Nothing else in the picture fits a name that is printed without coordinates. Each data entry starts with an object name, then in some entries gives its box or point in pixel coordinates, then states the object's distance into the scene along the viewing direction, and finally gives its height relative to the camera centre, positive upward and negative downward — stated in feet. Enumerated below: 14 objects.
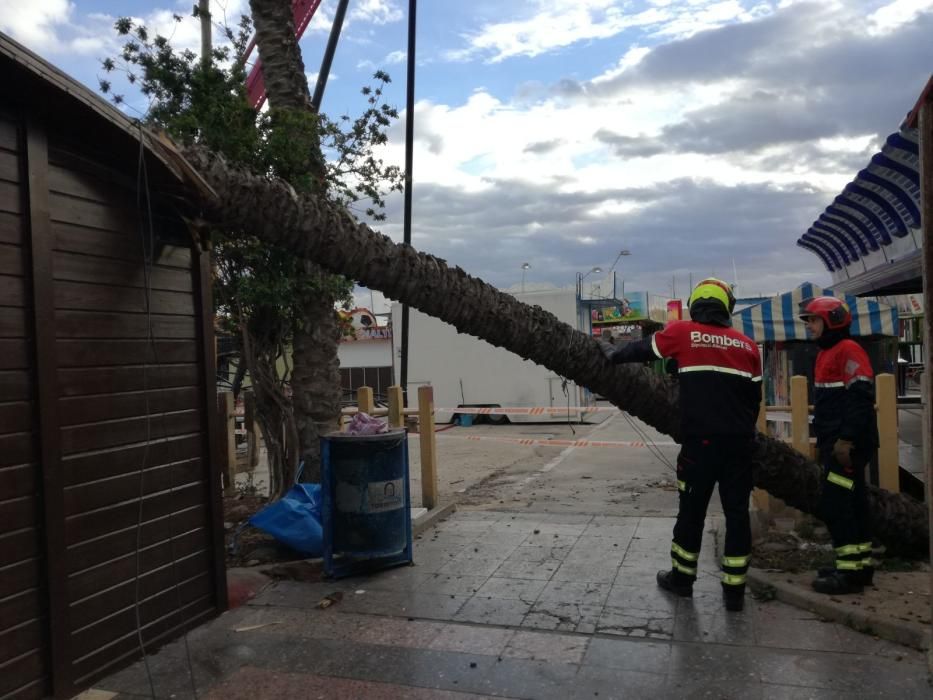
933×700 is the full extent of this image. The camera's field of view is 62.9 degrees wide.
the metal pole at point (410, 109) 28.32 +9.29
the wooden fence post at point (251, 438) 35.53 -3.82
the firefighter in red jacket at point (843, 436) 16.05 -2.20
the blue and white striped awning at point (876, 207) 23.20 +4.90
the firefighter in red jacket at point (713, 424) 15.93 -1.77
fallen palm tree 14.47 +0.93
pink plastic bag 19.03 -1.84
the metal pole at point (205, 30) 22.16 +12.43
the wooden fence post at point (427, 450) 26.12 -3.46
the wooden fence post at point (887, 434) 20.38 -2.77
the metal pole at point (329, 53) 31.37 +12.58
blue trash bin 18.38 -3.59
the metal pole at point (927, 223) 12.09 +1.72
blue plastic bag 19.53 -4.35
